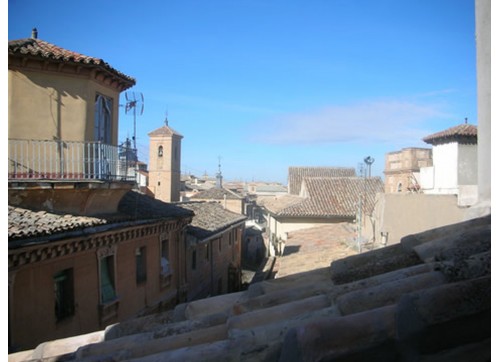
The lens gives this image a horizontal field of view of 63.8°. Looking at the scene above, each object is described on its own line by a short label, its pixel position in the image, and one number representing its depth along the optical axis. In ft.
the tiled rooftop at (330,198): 86.33
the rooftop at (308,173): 132.98
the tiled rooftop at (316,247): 40.10
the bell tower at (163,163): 135.23
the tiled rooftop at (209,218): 59.82
